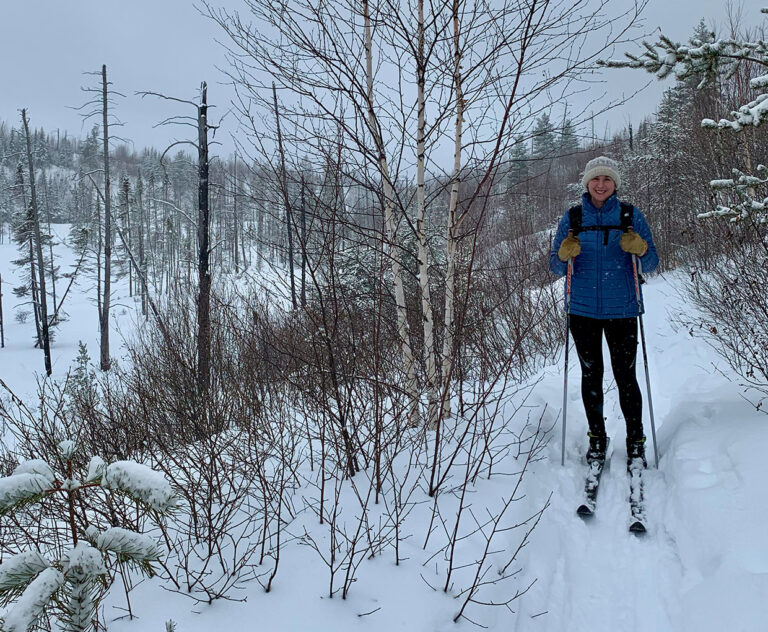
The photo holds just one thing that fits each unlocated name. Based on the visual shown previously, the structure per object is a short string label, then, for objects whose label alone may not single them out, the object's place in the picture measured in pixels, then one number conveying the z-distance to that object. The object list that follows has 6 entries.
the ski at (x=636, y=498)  2.43
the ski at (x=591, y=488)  2.62
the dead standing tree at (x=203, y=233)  5.86
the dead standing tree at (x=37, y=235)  21.72
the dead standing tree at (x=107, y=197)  17.70
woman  2.97
